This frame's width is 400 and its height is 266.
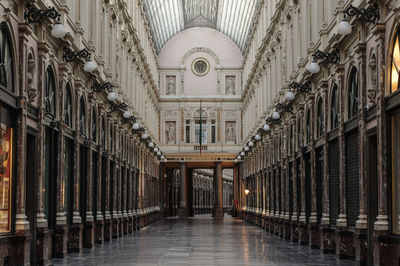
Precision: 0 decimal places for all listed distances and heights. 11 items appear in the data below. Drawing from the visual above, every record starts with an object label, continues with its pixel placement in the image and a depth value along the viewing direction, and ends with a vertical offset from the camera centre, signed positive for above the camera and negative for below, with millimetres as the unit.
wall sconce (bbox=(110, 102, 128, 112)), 31281 +3667
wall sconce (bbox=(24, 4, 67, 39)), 16469 +4020
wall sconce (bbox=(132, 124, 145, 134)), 38425 +3329
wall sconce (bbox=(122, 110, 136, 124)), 32713 +3396
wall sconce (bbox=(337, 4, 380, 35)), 16219 +3926
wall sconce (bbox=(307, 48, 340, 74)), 21156 +3833
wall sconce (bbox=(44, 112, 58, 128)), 19900 +1956
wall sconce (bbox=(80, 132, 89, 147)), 25656 +1771
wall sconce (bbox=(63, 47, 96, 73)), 21219 +4025
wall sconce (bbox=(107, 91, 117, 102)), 26781 +3463
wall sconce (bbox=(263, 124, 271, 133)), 36094 +3029
